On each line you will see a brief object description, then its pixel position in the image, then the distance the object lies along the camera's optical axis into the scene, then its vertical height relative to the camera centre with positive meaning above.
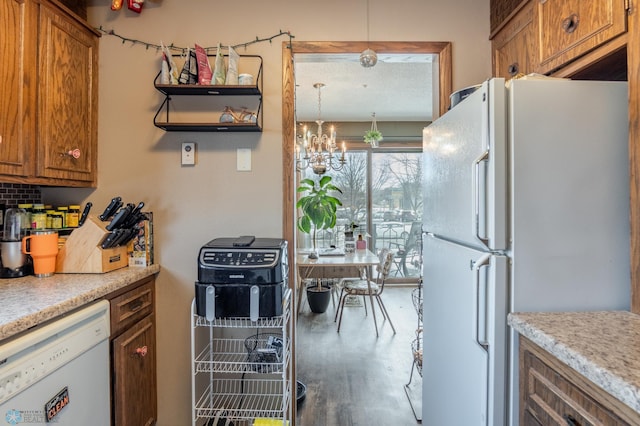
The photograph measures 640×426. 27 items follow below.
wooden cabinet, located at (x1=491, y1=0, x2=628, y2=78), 1.11 +0.69
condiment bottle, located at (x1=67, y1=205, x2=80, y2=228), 1.80 -0.02
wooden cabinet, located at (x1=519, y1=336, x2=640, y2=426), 0.72 -0.44
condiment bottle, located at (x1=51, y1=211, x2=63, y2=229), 1.74 -0.04
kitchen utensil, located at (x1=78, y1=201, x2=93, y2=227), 1.70 +0.00
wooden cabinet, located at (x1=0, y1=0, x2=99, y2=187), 1.39 +0.53
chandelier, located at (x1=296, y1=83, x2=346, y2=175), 3.80 +0.73
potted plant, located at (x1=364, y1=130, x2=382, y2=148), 4.45 +0.99
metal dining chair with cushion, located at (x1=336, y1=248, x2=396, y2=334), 3.47 -0.77
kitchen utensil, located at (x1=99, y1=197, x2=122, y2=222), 1.67 +0.02
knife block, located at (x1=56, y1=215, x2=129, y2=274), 1.59 -0.20
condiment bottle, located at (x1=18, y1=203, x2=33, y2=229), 1.60 -0.01
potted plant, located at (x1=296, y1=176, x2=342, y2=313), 3.71 +0.02
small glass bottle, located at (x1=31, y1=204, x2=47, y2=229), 1.66 -0.02
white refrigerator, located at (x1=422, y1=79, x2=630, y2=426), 1.06 +0.01
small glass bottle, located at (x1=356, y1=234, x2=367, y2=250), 4.22 -0.39
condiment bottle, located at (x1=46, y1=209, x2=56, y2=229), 1.72 -0.02
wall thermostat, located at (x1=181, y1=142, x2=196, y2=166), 1.89 +0.33
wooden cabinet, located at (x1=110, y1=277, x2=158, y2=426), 1.50 -0.68
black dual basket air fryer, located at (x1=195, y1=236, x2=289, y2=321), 1.52 -0.33
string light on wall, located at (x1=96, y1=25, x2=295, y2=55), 1.88 +0.94
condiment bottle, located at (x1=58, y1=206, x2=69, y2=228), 1.78 -0.01
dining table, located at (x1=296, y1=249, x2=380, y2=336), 3.25 -0.49
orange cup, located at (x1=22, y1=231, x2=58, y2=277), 1.48 -0.16
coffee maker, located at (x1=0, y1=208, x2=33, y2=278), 1.48 -0.16
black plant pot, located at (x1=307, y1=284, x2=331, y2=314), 3.94 -1.00
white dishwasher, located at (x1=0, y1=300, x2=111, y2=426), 0.96 -0.52
